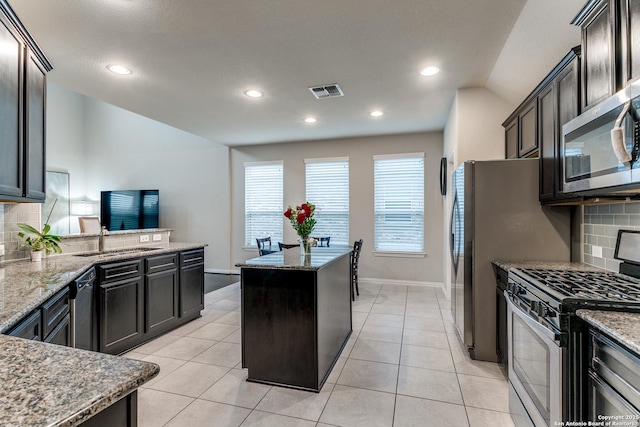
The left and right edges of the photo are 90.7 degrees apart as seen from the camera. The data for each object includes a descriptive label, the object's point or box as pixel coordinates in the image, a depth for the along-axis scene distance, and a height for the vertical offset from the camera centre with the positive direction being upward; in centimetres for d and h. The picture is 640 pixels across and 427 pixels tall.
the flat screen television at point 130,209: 700 +14
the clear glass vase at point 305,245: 296 -28
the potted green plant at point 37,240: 263 -21
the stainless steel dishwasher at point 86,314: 236 -79
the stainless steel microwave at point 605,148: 139 +35
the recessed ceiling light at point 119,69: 304 +144
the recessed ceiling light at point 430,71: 314 +146
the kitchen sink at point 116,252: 316 -40
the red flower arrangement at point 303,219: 288 -3
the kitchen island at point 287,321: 239 -83
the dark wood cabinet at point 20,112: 180 +66
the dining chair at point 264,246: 544 -55
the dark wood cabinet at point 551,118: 218 +78
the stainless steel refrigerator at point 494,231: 268 -14
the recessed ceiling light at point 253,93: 372 +147
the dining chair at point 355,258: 473 -64
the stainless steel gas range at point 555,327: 138 -56
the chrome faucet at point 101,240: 345 -27
